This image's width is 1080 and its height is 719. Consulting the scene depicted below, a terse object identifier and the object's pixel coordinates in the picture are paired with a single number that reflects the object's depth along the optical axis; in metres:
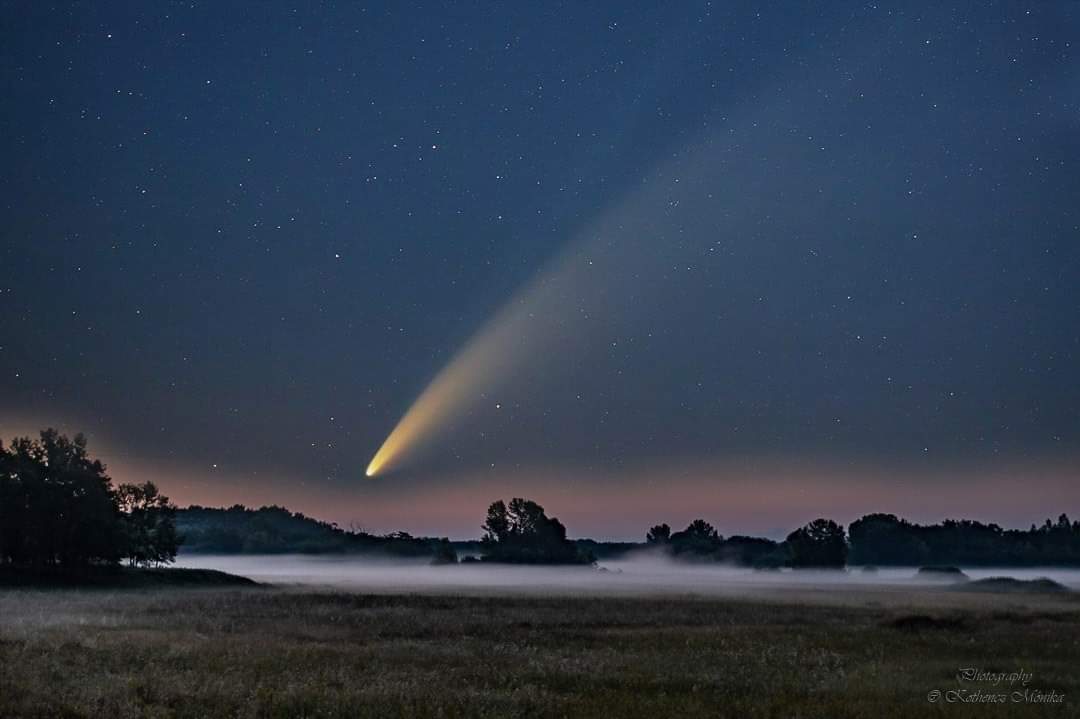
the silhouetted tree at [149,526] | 108.12
